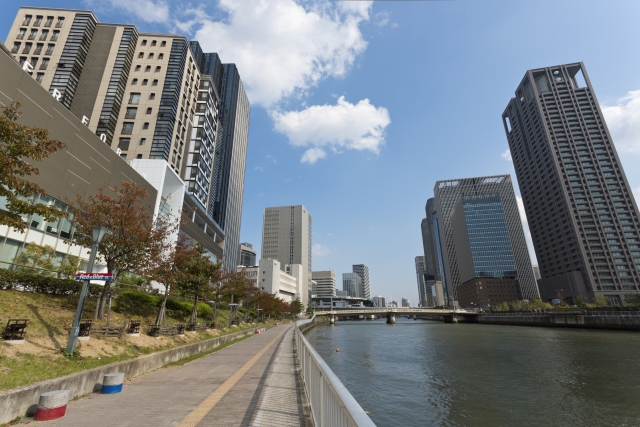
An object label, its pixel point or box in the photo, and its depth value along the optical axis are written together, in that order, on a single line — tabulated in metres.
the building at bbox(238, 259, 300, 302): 124.94
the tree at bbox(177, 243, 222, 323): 23.84
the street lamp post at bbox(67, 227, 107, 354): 9.78
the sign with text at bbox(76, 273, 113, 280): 10.09
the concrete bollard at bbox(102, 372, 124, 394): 8.18
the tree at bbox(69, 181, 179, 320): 14.55
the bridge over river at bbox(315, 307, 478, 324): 106.19
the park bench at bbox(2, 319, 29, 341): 8.86
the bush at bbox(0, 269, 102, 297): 13.85
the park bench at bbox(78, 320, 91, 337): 11.43
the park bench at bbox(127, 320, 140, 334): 14.41
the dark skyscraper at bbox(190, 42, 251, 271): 96.81
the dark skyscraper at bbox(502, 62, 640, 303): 111.19
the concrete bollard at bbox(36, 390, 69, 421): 6.01
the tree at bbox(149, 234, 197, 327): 17.30
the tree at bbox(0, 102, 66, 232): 8.68
